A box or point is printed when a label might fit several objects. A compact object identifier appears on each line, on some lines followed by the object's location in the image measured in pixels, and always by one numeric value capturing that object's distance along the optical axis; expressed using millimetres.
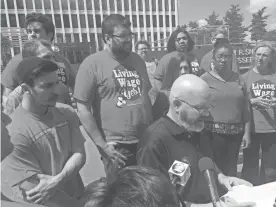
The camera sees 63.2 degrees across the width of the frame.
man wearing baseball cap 1247
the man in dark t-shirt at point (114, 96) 1726
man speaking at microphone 1250
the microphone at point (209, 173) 1041
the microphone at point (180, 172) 1168
